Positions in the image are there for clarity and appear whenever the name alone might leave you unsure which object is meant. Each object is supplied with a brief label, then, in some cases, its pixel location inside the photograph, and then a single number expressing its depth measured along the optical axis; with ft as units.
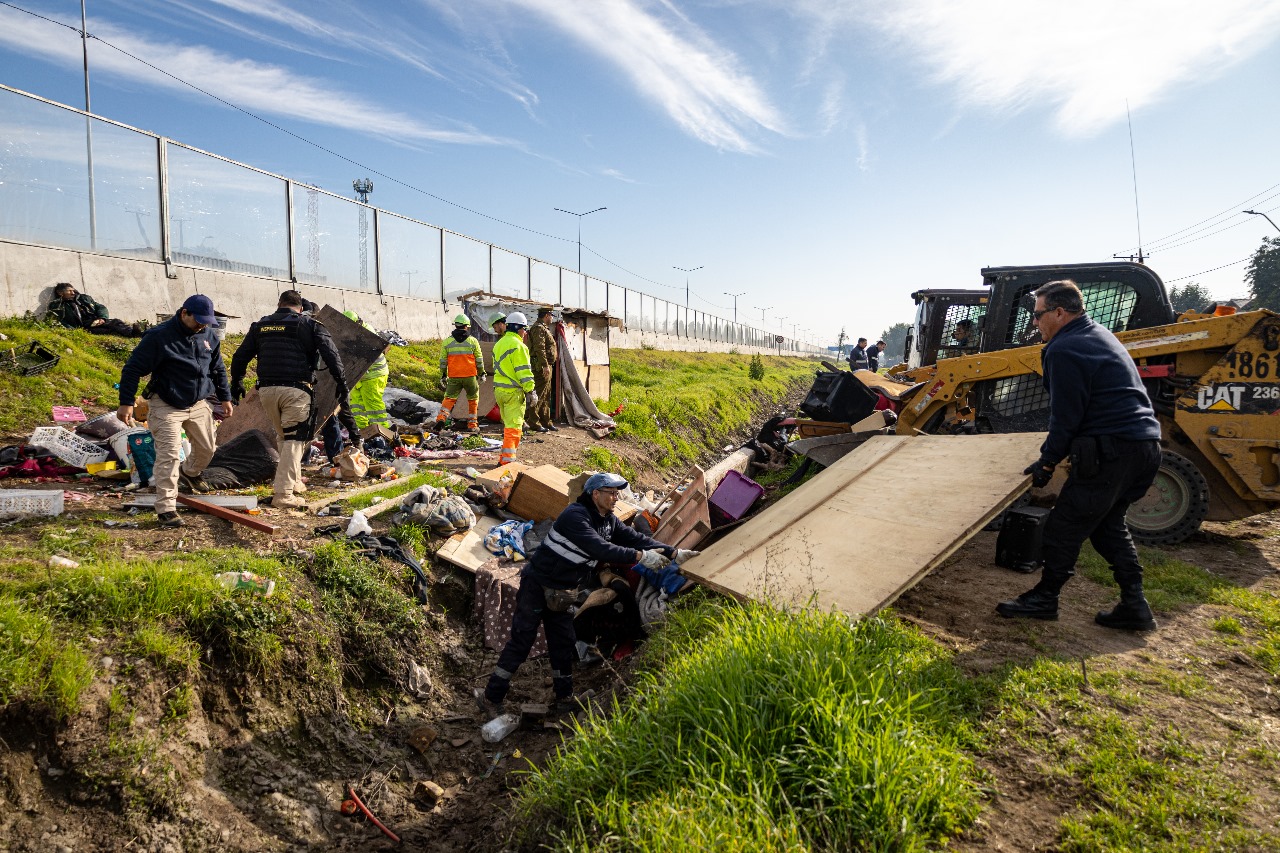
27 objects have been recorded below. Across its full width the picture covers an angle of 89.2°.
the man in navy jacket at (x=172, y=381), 15.62
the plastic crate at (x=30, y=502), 14.70
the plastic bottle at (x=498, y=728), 13.88
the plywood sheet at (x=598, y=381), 39.88
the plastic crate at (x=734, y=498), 20.35
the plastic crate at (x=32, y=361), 23.48
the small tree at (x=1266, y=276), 149.48
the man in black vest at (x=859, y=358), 52.90
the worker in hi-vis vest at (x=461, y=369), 31.42
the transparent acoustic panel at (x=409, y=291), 50.44
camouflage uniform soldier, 33.40
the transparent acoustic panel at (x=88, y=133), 27.73
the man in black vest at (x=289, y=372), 18.29
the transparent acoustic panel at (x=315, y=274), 43.04
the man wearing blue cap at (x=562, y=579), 14.29
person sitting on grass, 28.35
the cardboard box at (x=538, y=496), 20.80
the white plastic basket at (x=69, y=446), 18.30
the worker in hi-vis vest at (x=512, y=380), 26.63
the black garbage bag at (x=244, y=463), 19.08
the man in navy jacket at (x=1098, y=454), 11.78
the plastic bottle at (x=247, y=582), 12.59
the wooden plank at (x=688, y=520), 18.93
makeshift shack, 35.09
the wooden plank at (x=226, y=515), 15.79
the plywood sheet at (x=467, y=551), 18.19
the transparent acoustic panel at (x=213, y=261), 34.35
